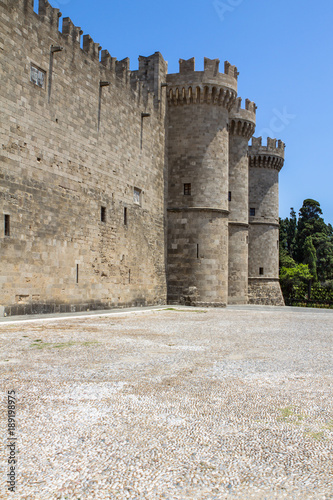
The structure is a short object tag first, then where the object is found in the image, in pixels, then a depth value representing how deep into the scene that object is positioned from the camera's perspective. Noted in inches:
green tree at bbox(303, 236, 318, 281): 1967.3
